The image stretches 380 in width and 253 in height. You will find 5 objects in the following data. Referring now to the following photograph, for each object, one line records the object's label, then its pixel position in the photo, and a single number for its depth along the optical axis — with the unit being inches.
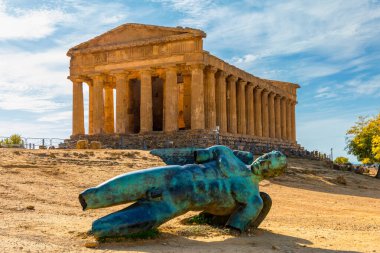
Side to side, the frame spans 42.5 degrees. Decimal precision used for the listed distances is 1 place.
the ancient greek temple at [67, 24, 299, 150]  1742.1
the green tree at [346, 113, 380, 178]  2048.5
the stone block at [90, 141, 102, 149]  1475.1
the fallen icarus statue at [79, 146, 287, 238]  358.9
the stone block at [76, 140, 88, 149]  1483.8
